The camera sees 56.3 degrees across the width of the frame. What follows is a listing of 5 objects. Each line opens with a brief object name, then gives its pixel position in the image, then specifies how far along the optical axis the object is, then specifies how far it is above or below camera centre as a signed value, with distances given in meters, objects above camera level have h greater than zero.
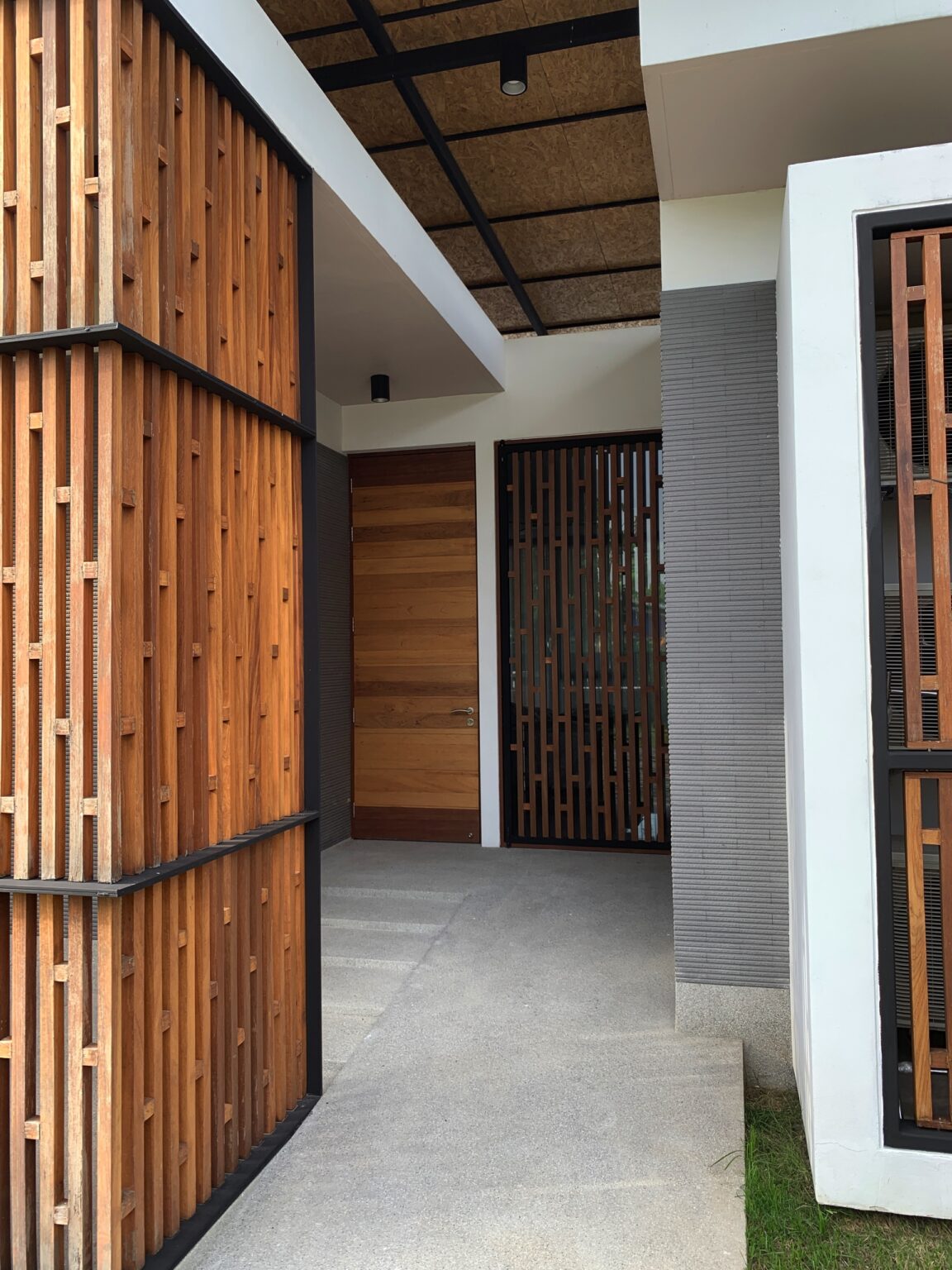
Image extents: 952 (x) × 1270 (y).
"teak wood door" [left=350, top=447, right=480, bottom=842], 5.48 +0.14
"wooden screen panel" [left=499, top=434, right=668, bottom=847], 5.13 +0.15
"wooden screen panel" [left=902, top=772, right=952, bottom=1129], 2.01 -0.62
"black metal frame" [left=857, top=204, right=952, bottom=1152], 2.00 -0.16
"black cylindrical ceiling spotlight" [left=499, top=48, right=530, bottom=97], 3.53 +2.39
